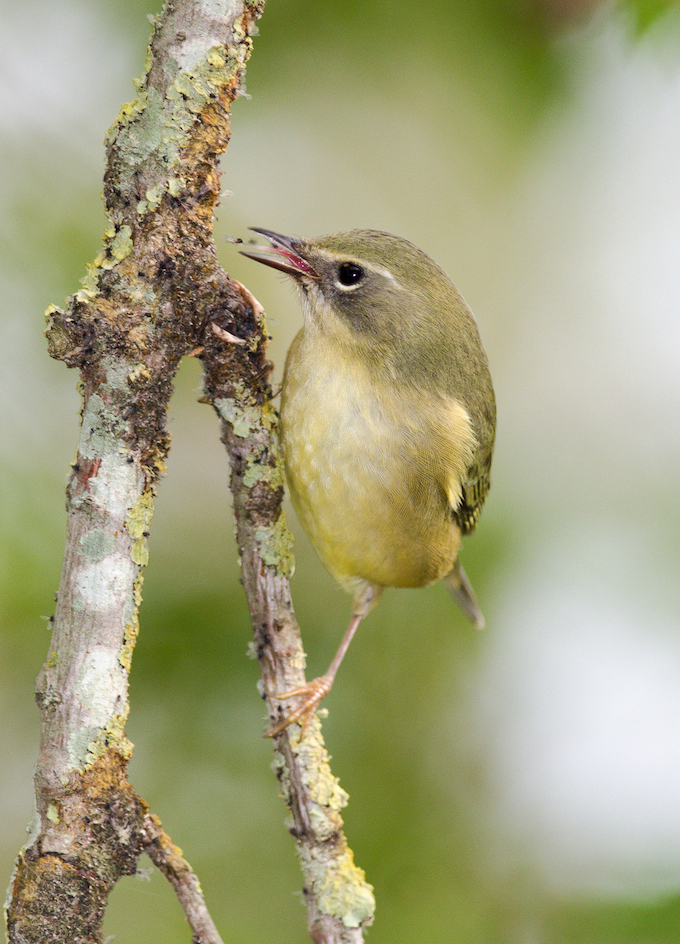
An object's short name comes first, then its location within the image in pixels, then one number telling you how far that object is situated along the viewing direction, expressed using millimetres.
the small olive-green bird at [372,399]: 5305
